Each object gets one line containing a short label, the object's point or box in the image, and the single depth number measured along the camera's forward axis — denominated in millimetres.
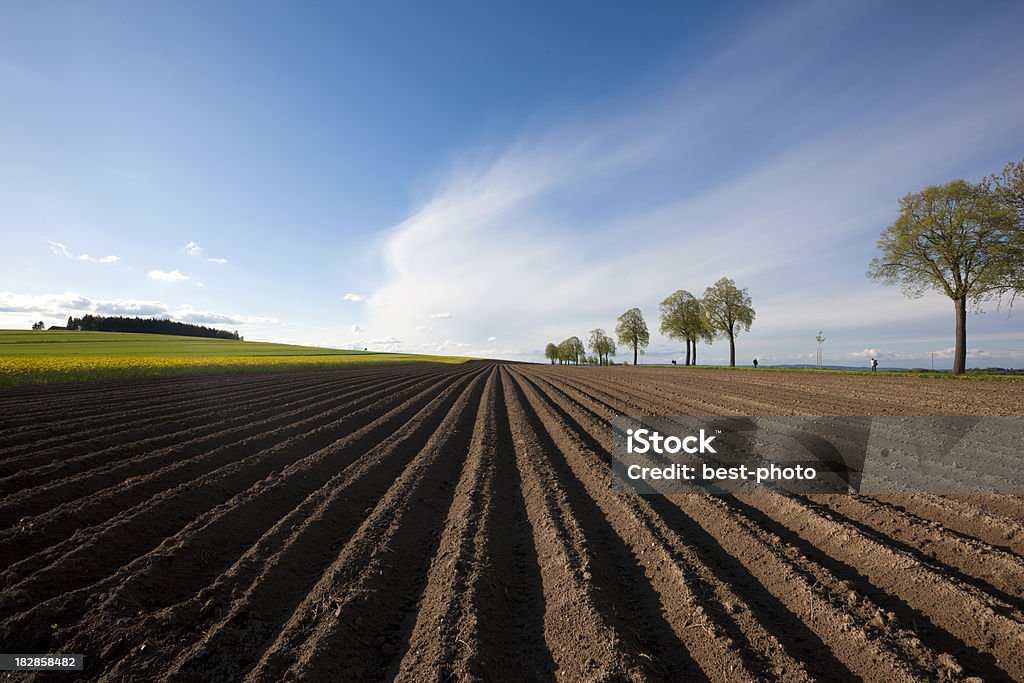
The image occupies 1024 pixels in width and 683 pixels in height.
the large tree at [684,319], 54500
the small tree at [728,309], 48041
